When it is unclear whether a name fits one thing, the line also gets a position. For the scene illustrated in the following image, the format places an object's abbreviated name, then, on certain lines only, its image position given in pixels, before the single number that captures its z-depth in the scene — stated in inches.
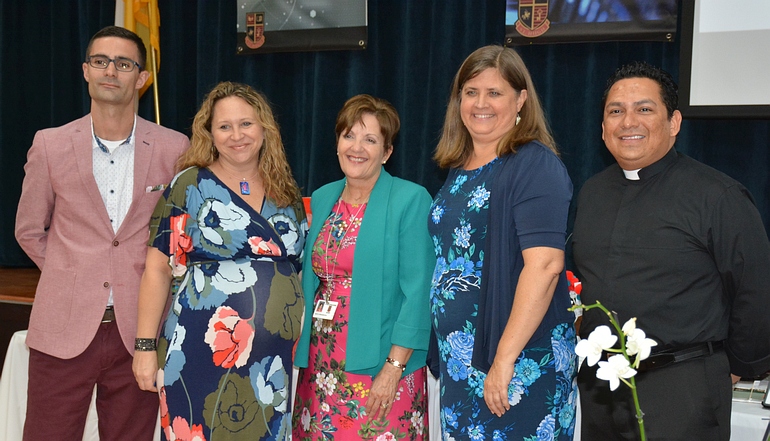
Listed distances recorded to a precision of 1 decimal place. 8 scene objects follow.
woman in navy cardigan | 69.7
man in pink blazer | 89.4
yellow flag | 174.9
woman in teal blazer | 84.9
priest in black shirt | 67.9
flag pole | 175.9
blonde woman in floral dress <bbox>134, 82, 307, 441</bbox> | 81.7
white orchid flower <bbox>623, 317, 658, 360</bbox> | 37.2
